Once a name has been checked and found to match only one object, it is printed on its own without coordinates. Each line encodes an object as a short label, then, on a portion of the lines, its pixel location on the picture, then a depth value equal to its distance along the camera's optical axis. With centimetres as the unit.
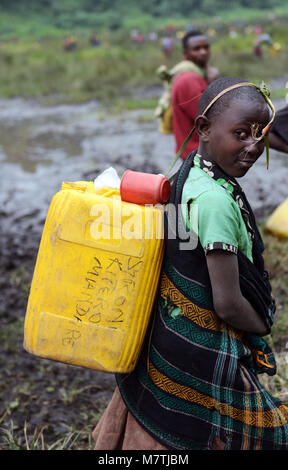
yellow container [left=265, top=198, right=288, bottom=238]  462
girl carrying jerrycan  155
